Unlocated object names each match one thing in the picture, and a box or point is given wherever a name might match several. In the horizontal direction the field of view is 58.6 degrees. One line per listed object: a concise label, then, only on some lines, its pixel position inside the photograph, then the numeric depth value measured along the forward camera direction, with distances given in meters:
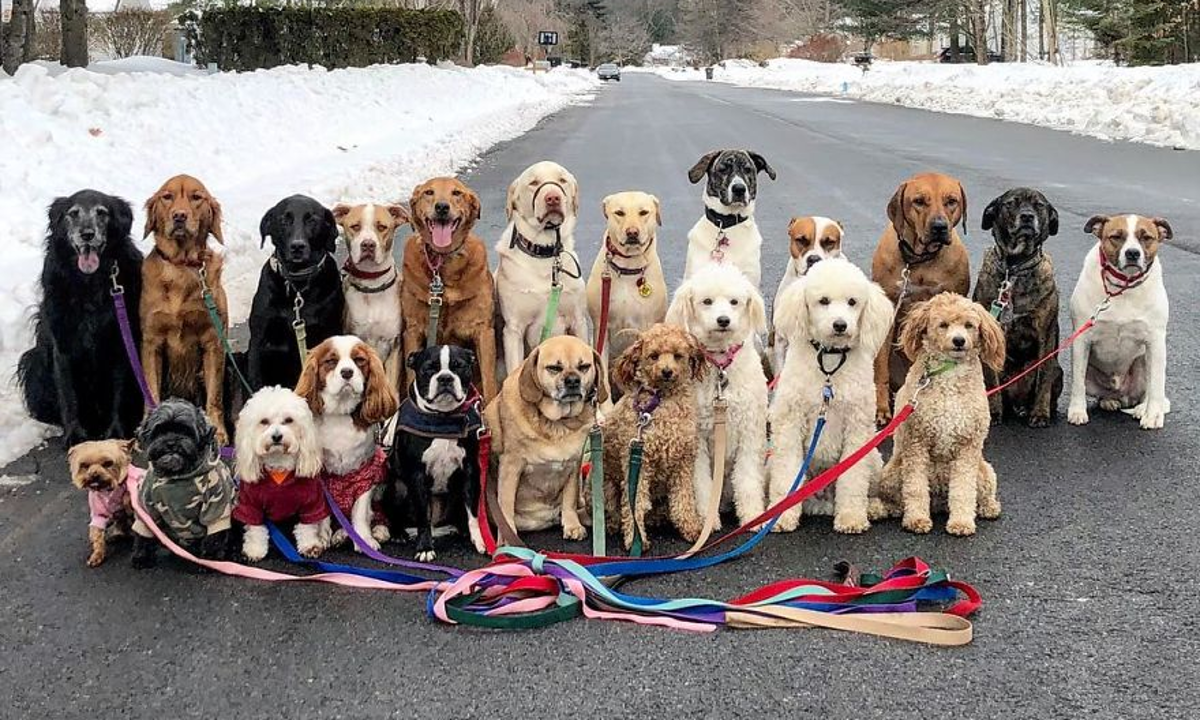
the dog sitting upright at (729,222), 6.91
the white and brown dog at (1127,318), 6.20
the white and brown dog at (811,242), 6.61
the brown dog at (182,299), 5.89
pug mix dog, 4.79
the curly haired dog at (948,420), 4.91
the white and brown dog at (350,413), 4.75
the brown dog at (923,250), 6.62
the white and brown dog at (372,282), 6.02
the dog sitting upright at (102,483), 4.49
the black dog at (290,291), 5.78
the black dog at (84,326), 5.73
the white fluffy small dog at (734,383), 5.06
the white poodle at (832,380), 5.05
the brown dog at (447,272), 6.04
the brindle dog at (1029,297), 6.34
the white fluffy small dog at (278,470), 4.52
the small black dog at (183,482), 4.33
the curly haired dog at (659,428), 4.88
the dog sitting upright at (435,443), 4.73
